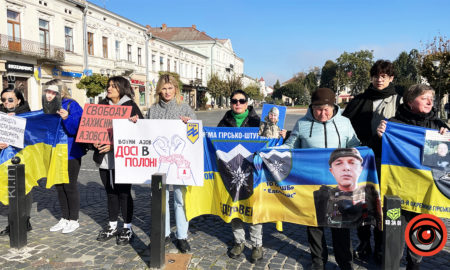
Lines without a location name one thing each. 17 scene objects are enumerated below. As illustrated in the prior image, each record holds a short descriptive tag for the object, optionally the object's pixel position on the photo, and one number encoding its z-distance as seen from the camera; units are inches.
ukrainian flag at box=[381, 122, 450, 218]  122.3
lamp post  877.9
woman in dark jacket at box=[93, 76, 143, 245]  159.8
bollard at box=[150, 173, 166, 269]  130.1
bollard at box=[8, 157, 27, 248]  152.0
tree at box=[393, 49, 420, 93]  2517.5
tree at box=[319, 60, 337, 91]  2942.9
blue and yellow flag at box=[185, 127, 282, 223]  145.9
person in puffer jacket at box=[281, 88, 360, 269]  126.6
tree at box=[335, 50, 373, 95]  2460.6
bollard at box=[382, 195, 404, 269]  97.9
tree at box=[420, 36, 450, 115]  893.2
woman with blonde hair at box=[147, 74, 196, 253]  151.1
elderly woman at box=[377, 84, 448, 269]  120.6
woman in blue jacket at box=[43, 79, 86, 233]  163.8
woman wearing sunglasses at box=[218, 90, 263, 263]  143.4
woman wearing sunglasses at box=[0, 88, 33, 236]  171.0
